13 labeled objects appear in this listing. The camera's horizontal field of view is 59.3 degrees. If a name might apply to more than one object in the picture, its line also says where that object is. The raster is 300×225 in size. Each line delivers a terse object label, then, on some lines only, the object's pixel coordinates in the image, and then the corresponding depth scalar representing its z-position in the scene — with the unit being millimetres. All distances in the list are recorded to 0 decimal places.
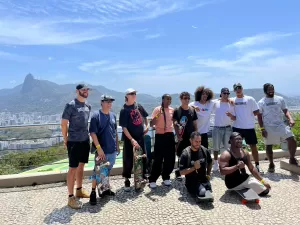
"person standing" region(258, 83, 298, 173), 5797
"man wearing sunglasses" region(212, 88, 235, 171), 5766
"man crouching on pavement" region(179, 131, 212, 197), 4516
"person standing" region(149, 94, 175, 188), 5121
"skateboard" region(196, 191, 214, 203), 4203
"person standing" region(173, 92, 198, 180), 5125
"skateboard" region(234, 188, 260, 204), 4219
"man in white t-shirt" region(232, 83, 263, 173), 5715
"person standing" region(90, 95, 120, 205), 4473
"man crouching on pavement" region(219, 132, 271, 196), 4488
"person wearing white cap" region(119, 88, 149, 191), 4812
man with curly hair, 5539
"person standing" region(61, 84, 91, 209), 4255
